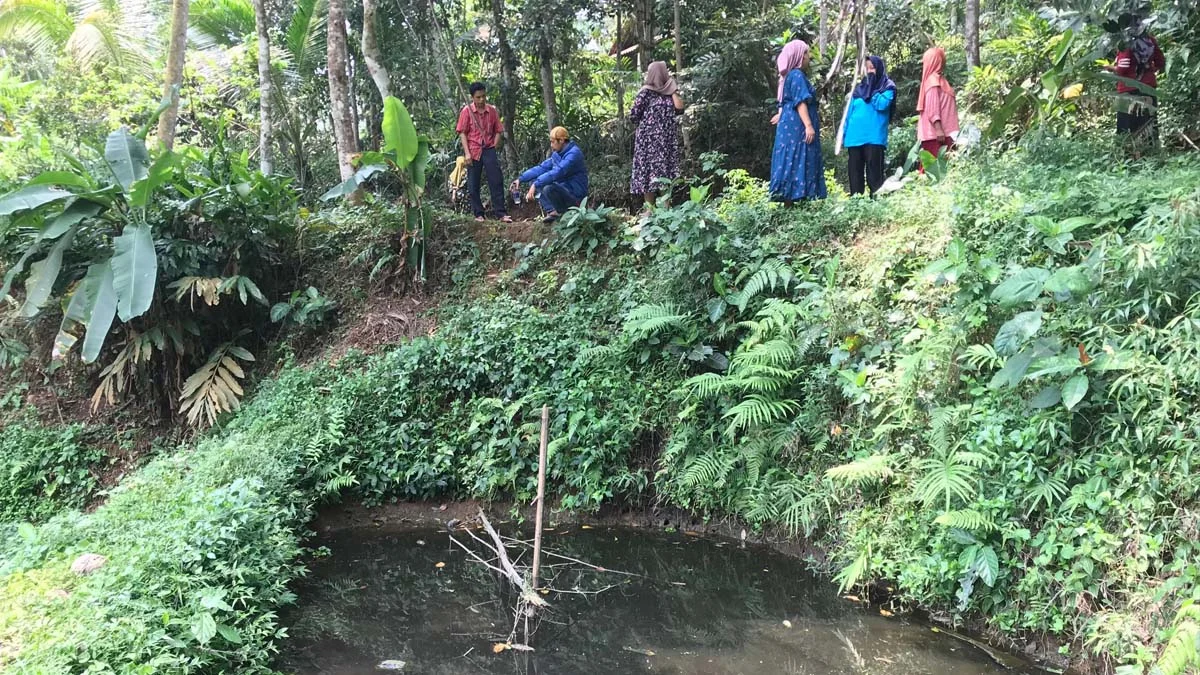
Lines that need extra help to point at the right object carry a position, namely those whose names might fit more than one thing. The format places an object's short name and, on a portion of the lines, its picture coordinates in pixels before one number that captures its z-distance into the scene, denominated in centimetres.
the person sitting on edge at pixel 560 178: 791
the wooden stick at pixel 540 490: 405
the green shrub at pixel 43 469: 682
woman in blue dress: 667
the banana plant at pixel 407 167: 732
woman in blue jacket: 675
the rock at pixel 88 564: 427
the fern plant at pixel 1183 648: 291
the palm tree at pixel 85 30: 1119
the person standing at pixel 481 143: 847
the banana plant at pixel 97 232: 627
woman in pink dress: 665
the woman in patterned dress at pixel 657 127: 761
